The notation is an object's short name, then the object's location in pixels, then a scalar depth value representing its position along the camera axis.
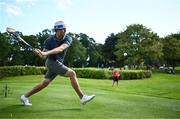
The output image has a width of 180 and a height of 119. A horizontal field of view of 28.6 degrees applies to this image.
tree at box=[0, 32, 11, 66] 86.06
